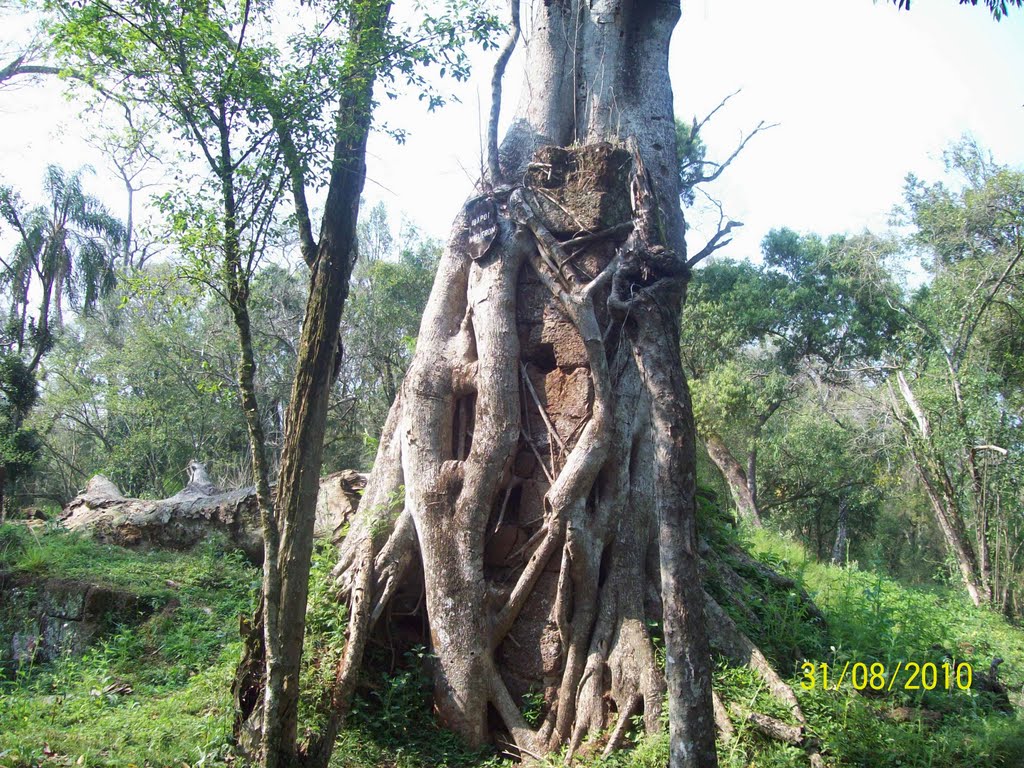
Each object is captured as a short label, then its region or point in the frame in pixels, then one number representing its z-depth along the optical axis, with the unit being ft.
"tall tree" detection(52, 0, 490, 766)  13.42
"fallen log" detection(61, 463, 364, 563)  28.94
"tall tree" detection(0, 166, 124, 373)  53.26
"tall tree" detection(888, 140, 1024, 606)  37.93
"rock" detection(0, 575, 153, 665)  21.13
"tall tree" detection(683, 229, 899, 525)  53.93
